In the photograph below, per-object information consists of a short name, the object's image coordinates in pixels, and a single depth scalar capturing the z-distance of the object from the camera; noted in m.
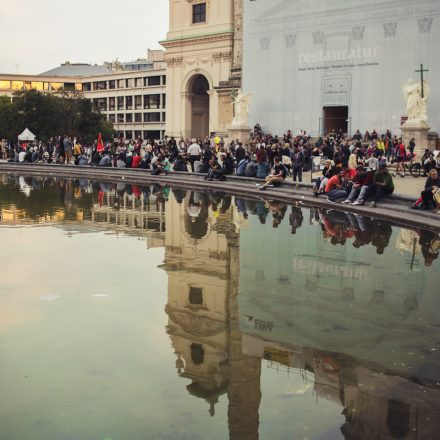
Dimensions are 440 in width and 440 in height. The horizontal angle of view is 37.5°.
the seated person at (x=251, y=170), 23.53
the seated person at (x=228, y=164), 24.75
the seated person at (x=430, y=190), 14.53
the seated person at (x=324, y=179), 18.42
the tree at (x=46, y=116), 57.03
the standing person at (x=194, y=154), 27.90
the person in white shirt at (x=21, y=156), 36.59
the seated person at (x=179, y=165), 27.81
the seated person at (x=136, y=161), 29.86
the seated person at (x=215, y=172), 24.27
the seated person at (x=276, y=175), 21.23
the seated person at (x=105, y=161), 31.17
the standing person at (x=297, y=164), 21.93
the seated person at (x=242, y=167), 23.95
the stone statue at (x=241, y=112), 37.91
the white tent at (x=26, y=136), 39.22
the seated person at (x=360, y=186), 16.36
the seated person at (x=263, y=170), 23.05
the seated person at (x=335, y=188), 17.20
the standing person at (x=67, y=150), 35.12
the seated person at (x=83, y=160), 32.75
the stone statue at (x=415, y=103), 29.25
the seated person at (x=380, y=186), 16.14
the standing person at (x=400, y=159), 25.30
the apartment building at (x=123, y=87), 86.75
